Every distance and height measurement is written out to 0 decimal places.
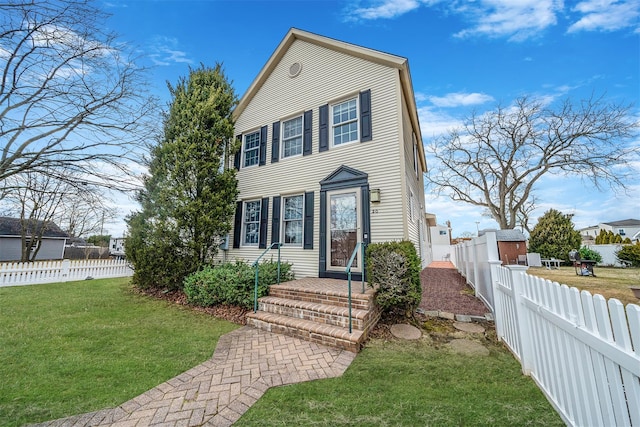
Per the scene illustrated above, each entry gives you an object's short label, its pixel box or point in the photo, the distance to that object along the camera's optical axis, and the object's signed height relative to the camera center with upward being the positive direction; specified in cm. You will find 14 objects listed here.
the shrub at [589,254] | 1352 +2
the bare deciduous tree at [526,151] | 1531 +738
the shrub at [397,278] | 475 -44
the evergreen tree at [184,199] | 735 +163
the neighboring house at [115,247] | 2828 +96
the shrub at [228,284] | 585 -70
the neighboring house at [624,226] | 3384 +388
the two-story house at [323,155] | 685 +307
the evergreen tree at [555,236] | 1422 +102
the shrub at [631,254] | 1232 +2
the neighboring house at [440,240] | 1907 +149
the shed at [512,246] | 1377 +46
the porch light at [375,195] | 663 +155
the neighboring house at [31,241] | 2064 +125
